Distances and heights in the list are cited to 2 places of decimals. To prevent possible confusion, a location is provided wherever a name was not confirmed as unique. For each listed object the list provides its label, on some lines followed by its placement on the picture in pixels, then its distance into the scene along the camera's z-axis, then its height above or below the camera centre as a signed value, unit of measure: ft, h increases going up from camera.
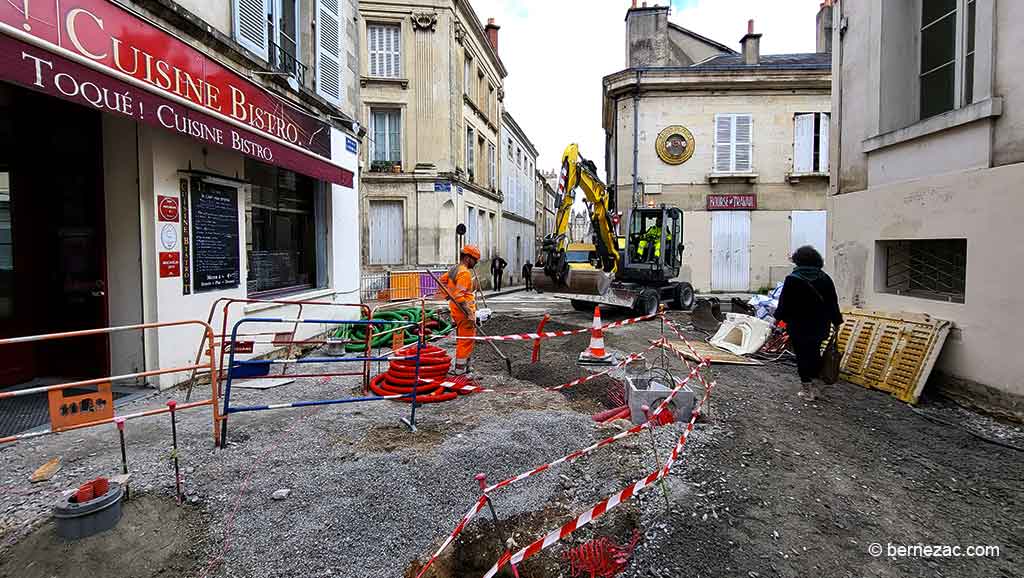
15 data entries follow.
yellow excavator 38.96 +0.73
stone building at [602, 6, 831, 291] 60.90 +11.98
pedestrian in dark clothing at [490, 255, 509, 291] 71.46 -0.75
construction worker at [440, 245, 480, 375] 21.25 -1.31
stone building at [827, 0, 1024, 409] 16.63 +3.41
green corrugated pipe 26.53 -3.60
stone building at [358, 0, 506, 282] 56.39 +14.68
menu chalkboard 19.57 +1.09
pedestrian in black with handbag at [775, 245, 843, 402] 17.72 -1.55
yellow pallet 18.57 -3.27
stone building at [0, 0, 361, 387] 14.58 +3.22
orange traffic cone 24.16 -3.74
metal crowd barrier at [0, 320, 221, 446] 10.29 -2.94
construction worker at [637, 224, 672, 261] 39.73 +1.76
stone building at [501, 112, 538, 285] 90.33 +13.16
